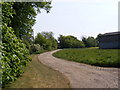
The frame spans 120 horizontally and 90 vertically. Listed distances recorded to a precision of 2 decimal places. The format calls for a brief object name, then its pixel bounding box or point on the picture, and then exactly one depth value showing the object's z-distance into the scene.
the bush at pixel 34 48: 39.78
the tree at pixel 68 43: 79.12
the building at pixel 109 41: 40.01
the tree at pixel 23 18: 11.04
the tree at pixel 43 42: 52.13
